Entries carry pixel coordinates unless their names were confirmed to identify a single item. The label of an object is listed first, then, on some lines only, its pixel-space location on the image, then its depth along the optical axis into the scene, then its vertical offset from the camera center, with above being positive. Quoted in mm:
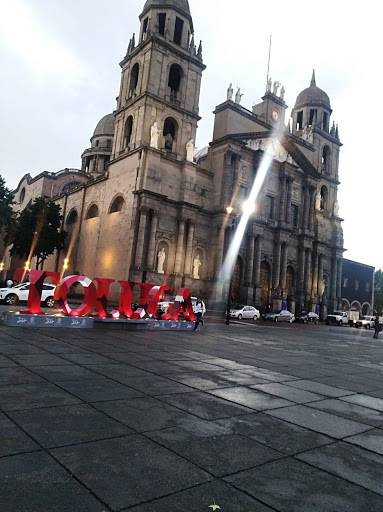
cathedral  38156 +11355
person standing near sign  18533 -641
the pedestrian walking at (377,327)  26475 -850
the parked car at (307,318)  43750 -1083
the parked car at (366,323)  45075 -1070
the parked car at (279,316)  39562 -1054
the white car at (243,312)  36531 -884
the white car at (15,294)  23875 -725
